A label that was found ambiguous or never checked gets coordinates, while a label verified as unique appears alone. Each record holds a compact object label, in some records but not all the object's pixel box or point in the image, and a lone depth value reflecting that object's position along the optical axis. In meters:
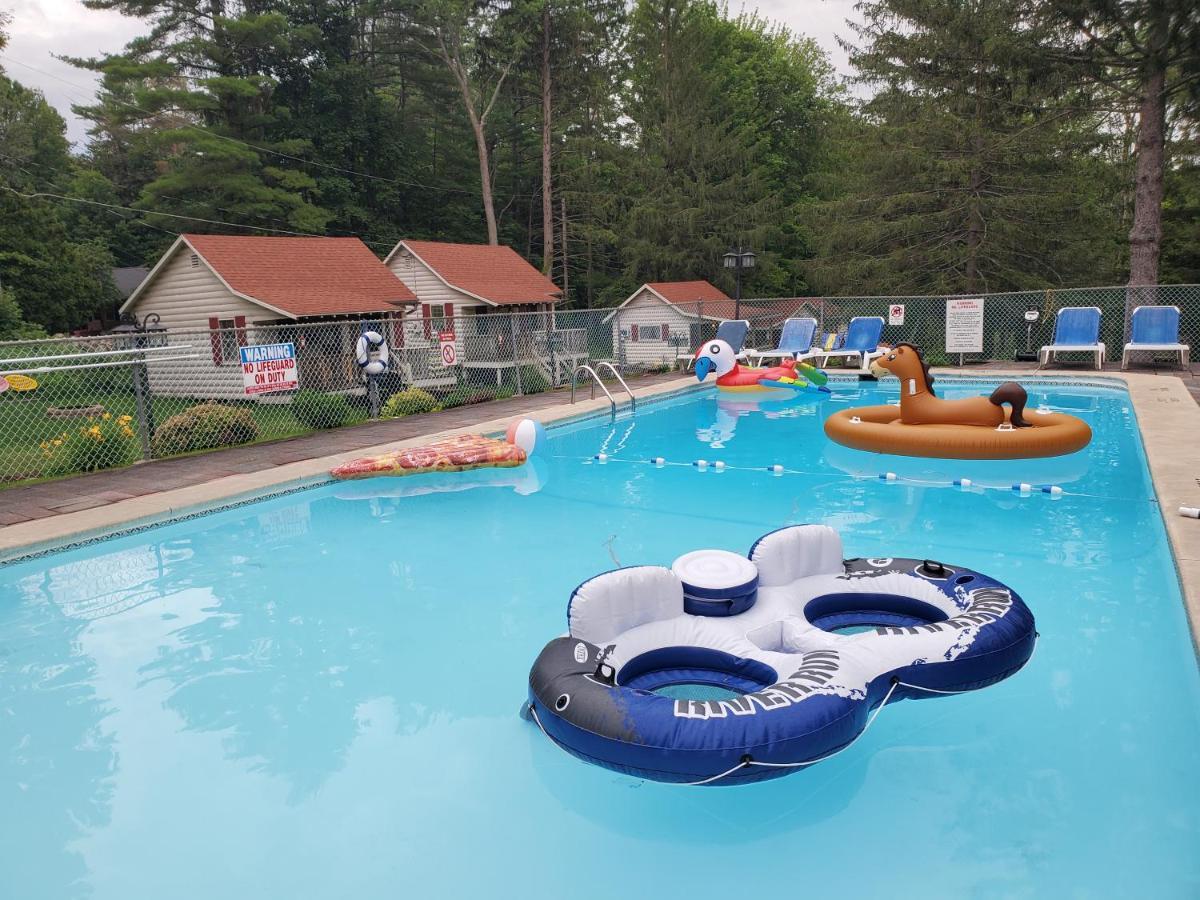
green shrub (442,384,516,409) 13.95
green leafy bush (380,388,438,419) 12.66
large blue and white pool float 3.03
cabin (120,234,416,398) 15.91
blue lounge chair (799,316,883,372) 17.05
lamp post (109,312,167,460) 9.08
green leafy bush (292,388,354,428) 11.79
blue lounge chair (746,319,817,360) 17.41
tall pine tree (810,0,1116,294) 20.14
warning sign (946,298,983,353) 17.03
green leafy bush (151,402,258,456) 9.84
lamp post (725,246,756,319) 17.71
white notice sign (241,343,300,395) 10.34
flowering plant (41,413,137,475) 9.01
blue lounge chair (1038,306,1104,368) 15.36
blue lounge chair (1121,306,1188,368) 14.55
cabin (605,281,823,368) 20.23
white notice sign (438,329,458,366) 13.73
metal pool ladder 12.30
